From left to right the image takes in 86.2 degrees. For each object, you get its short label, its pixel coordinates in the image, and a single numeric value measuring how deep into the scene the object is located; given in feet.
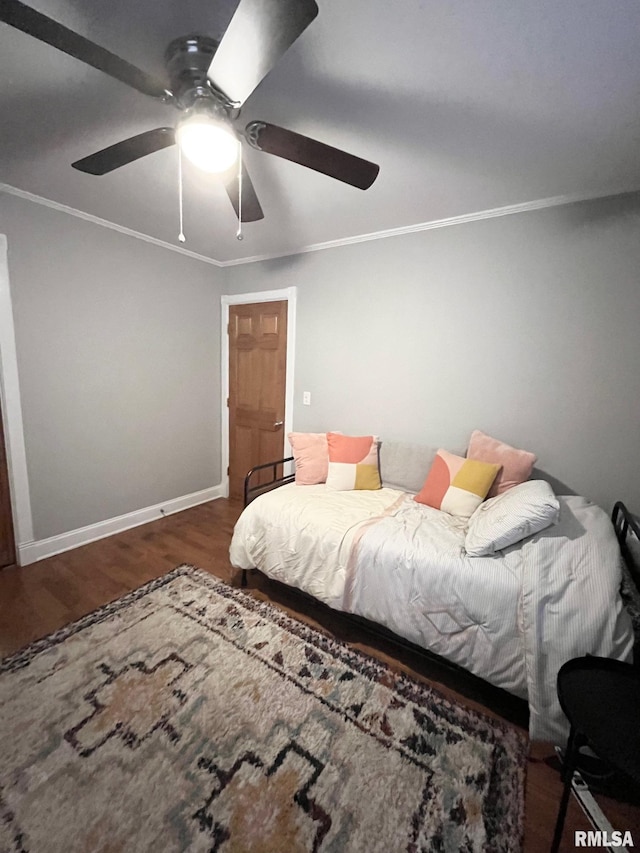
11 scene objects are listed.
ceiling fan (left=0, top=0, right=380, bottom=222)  2.77
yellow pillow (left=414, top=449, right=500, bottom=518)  7.00
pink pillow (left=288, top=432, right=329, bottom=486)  8.79
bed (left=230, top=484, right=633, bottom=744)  4.29
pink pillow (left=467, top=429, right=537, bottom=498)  7.07
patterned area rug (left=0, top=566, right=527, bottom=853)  3.60
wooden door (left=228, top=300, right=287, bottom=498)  11.05
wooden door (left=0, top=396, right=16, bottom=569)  7.77
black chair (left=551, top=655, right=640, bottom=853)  2.90
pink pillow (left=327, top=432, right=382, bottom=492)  8.53
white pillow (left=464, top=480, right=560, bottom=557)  5.11
